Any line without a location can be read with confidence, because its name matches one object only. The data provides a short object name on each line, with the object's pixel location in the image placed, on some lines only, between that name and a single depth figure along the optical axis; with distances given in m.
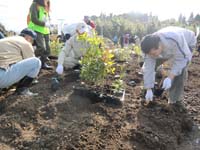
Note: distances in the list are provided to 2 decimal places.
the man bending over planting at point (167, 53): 2.12
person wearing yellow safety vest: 3.46
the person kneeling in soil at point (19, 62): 2.22
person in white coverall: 2.96
